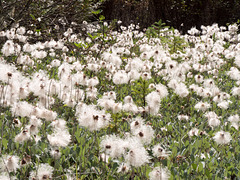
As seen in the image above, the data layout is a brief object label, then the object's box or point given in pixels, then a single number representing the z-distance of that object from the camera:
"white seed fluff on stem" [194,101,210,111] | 3.73
